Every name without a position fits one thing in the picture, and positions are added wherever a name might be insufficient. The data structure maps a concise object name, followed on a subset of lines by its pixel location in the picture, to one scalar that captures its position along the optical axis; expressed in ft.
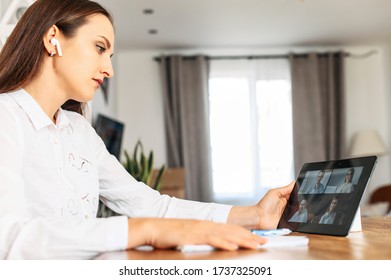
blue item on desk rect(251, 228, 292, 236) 3.04
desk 2.30
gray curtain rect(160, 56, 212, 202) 20.22
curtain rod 20.58
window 20.52
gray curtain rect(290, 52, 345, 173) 20.42
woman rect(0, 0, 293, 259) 2.80
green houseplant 12.56
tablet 2.93
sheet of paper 2.51
